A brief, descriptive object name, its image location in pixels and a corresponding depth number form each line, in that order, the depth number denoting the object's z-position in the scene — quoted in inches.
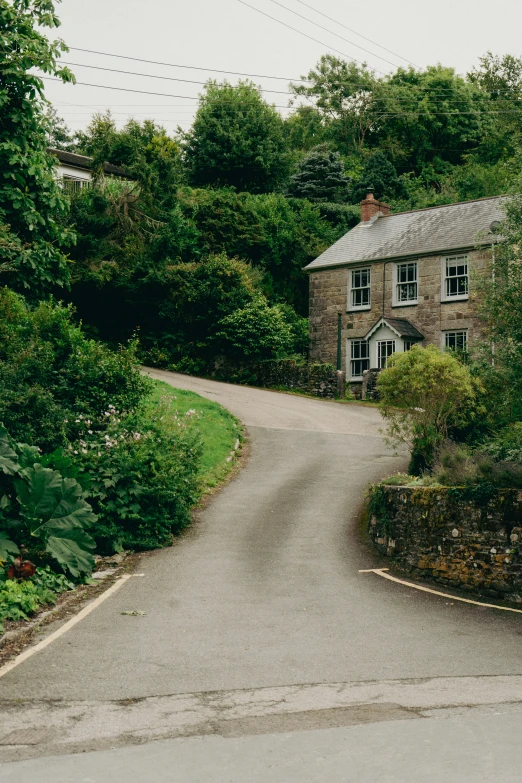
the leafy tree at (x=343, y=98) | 2635.3
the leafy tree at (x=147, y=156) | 1626.5
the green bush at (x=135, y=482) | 644.7
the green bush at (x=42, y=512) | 508.7
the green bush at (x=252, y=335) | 1517.0
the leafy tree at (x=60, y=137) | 2710.4
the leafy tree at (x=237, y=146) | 2145.7
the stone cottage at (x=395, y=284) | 1456.7
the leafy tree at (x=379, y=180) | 2207.2
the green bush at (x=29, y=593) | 442.3
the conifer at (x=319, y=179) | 2158.0
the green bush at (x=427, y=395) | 768.3
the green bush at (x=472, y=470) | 550.0
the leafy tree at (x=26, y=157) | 711.7
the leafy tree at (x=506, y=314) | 652.7
